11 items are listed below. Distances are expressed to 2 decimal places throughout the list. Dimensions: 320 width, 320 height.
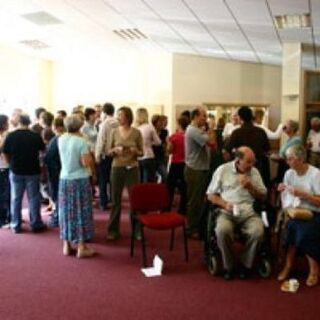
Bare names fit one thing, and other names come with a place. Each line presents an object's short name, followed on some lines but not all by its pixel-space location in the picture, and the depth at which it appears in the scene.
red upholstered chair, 4.36
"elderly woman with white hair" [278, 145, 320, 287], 3.88
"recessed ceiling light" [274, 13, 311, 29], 6.31
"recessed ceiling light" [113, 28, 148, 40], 8.30
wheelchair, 4.08
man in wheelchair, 4.02
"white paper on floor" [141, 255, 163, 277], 4.11
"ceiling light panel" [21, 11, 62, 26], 7.59
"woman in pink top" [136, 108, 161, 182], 6.45
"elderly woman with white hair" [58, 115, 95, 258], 4.41
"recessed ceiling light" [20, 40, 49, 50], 9.97
